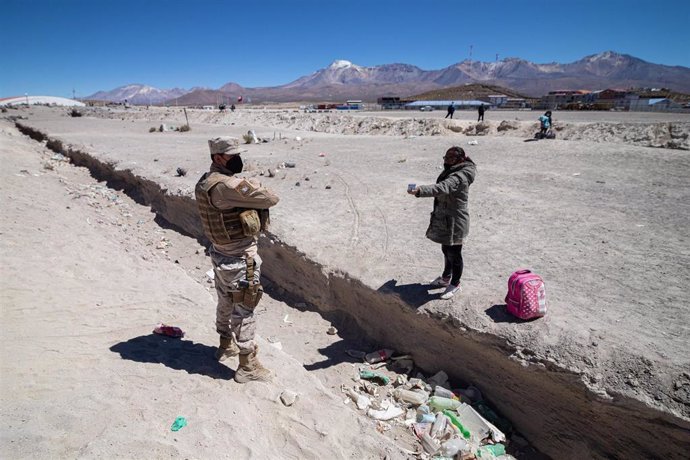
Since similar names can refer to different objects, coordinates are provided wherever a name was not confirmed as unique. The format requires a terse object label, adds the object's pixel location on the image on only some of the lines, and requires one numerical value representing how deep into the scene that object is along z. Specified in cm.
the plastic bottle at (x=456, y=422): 353
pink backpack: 384
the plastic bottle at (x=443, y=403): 378
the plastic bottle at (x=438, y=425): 350
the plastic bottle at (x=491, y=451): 335
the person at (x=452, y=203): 376
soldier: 302
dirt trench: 308
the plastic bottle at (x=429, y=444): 333
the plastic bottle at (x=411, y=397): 390
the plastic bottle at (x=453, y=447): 328
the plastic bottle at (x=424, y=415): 364
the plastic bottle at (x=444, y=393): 391
